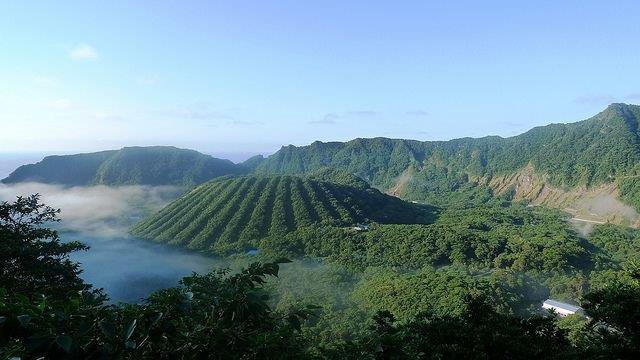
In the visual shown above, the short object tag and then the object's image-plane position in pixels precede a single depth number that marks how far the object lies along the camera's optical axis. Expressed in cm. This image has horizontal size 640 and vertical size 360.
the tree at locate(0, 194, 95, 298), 2048
